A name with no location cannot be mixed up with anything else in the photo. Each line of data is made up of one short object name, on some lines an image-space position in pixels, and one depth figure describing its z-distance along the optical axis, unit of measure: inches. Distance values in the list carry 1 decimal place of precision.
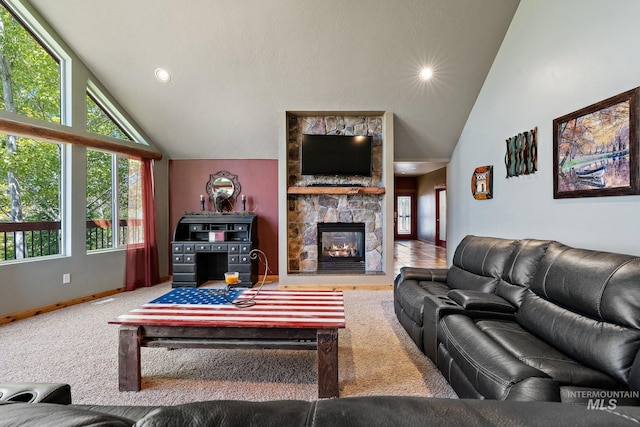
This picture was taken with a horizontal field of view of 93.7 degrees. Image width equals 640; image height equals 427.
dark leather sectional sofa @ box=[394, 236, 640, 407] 53.3
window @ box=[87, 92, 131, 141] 169.2
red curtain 185.6
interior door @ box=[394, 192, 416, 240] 484.7
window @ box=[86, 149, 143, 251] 169.2
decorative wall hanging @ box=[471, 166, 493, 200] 152.6
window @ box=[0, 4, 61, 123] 137.9
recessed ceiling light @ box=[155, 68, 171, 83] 160.2
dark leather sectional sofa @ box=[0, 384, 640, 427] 19.7
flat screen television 188.5
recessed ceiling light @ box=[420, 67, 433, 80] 159.9
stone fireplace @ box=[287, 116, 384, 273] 193.8
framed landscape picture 80.4
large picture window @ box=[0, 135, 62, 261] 136.6
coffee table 77.4
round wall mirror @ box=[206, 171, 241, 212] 210.7
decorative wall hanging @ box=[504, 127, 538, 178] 119.1
